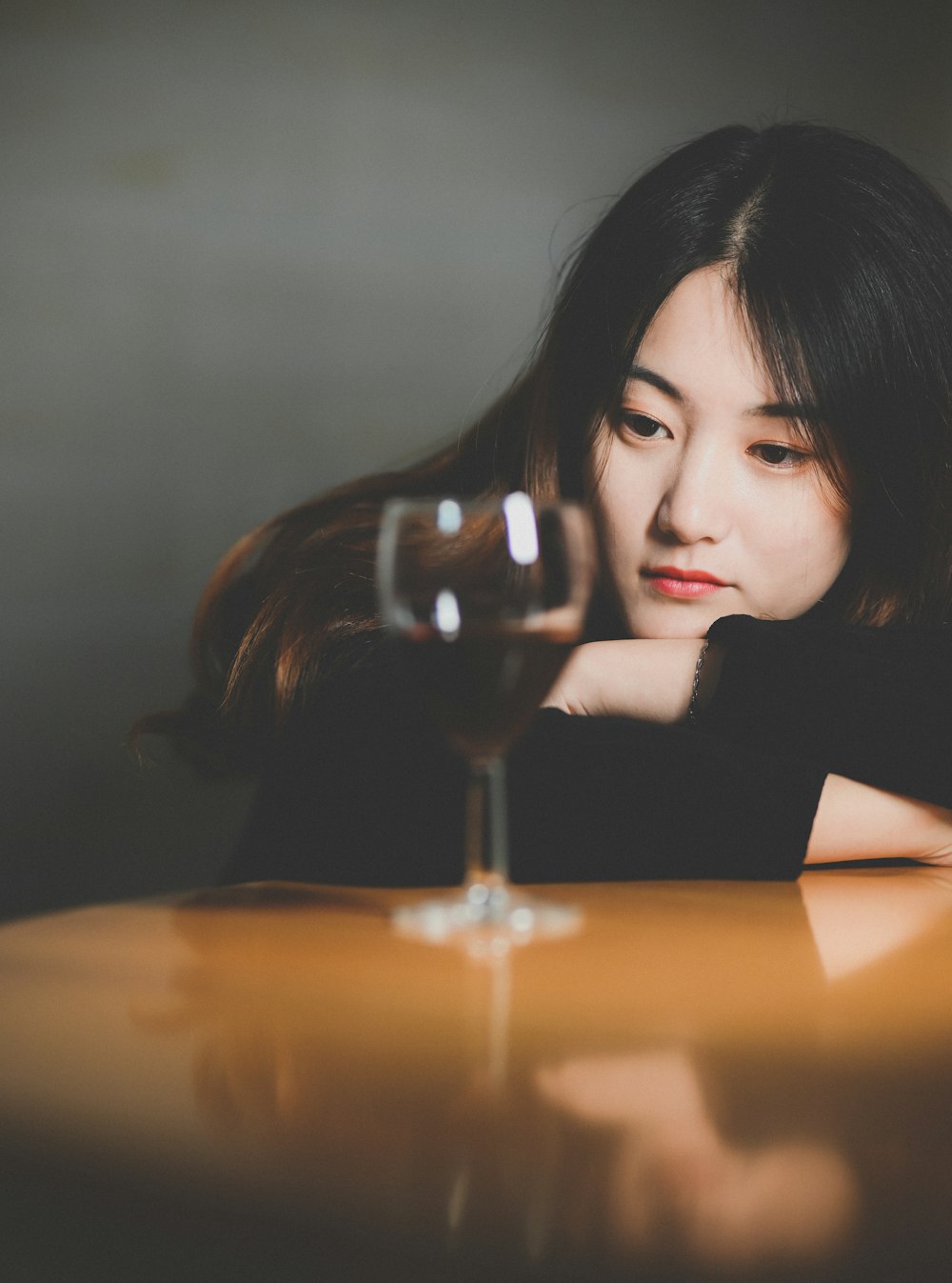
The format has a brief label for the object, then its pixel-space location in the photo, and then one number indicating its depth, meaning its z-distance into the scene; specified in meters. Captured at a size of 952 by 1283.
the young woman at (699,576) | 0.83
